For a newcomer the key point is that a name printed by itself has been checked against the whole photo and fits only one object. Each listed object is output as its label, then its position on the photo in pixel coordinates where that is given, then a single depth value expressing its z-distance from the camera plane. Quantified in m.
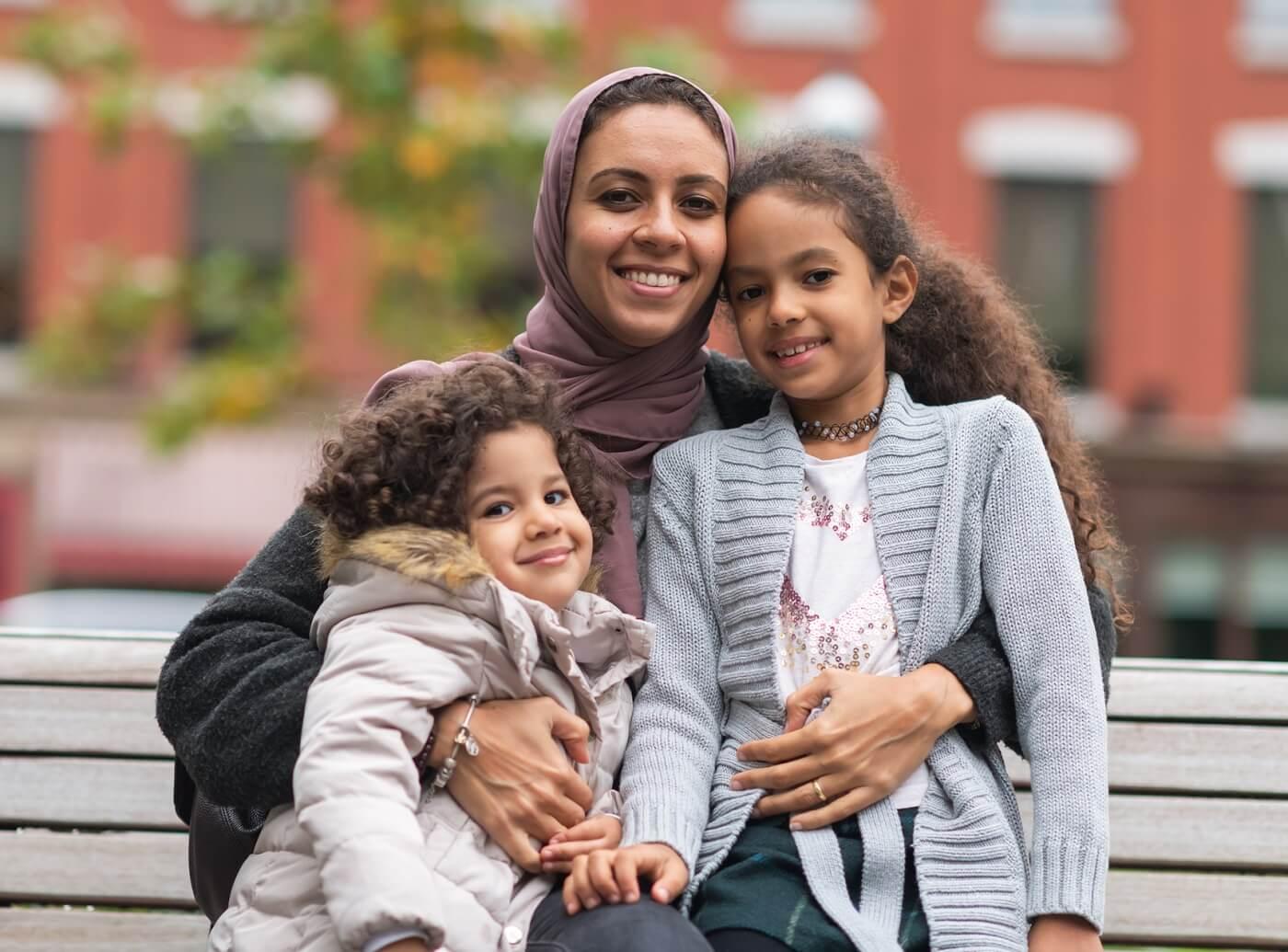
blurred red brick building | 15.54
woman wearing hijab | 2.63
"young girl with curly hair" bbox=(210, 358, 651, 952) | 2.38
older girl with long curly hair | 2.60
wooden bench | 3.32
